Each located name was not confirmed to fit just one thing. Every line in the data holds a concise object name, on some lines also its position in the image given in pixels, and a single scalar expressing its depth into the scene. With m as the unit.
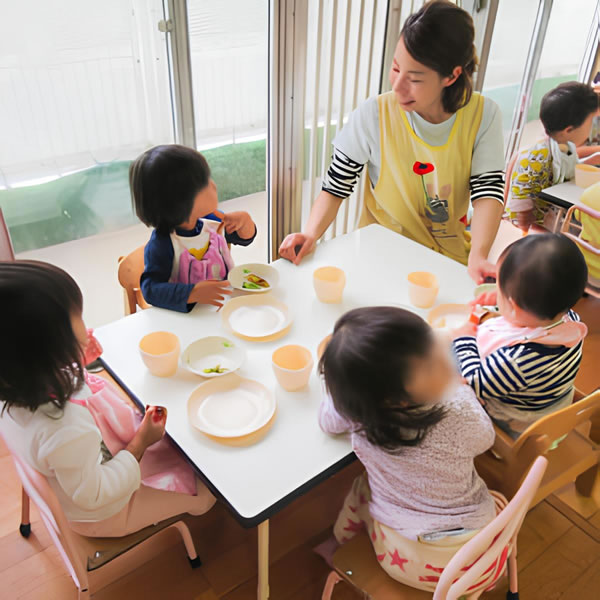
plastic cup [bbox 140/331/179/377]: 1.16
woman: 1.56
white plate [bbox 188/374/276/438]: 1.07
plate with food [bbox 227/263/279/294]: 1.49
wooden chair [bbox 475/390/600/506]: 1.07
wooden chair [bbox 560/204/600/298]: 2.11
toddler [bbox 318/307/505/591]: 0.91
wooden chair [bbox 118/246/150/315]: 1.60
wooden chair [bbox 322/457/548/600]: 0.87
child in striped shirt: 1.13
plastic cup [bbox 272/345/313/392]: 1.14
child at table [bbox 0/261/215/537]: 0.88
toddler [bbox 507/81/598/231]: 2.50
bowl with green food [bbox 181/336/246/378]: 1.23
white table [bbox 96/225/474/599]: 0.98
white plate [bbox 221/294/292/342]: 1.32
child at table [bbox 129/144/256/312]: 1.38
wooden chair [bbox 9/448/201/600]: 0.94
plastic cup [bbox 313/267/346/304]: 1.42
